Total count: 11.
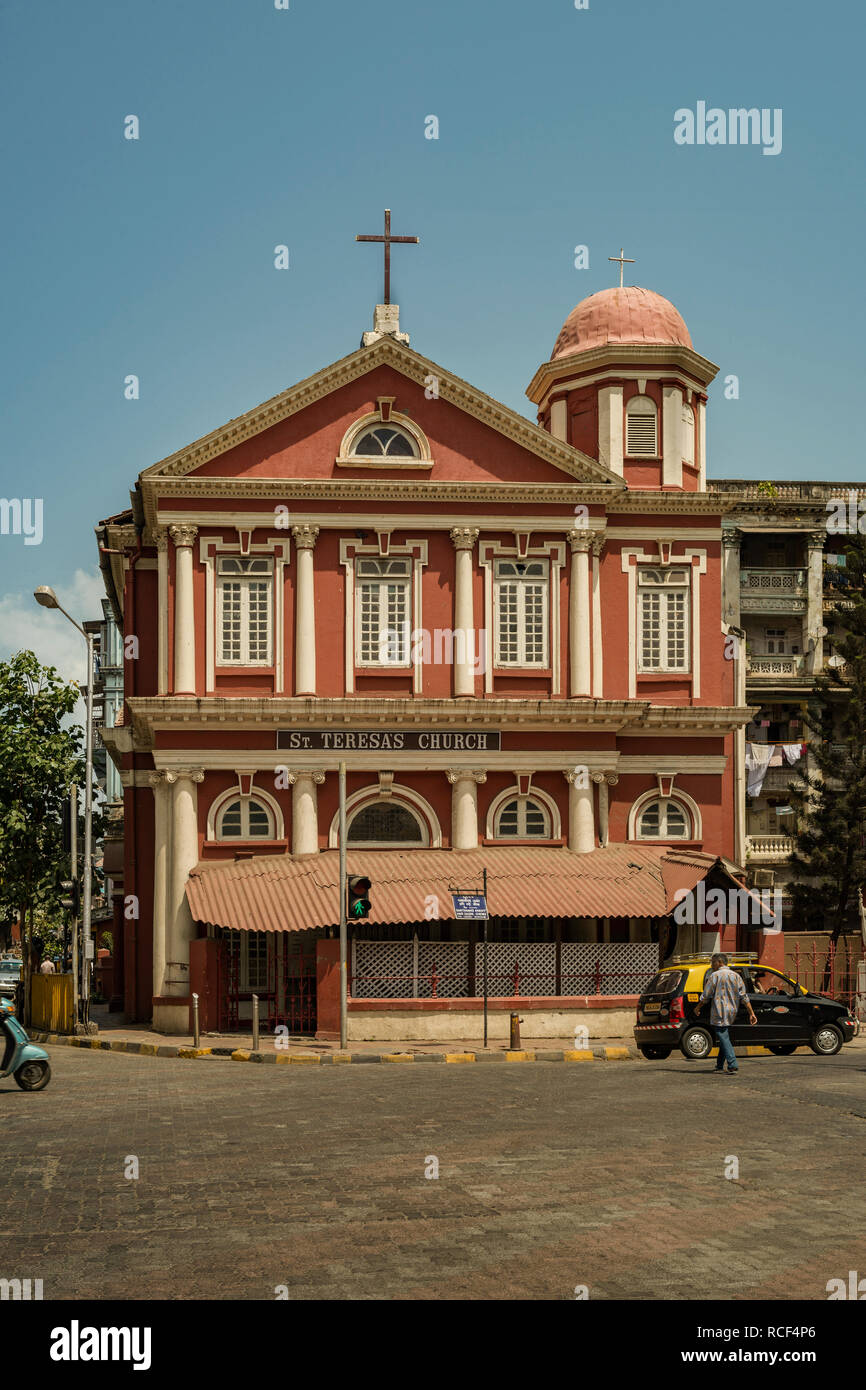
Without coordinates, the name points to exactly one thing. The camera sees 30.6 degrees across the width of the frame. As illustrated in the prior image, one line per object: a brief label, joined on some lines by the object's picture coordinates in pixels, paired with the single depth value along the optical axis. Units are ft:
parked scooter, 71.67
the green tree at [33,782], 159.22
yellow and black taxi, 86.48
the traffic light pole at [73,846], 125.70
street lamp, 109.50
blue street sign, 96.12
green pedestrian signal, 90.38
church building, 111.55
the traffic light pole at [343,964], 93.20
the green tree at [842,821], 162.30
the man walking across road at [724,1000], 77.15
